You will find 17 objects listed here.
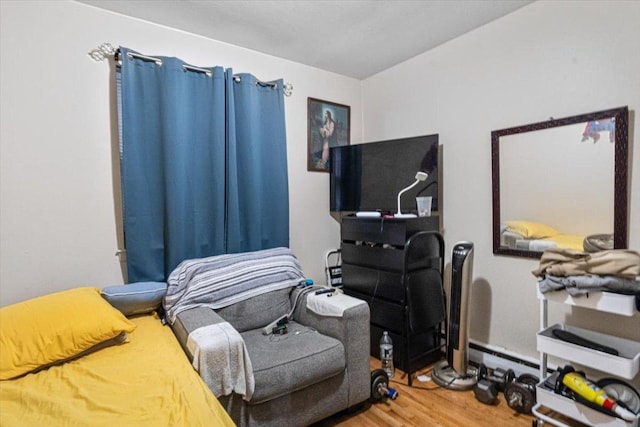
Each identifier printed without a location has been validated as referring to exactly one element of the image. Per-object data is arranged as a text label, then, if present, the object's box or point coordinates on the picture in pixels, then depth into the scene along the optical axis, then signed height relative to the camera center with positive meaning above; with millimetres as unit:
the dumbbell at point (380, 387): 2020 -1165
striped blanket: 2025 -505
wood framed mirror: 1823 +71
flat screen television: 2543 +228
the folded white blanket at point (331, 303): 1949 -629
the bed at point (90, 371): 1117 -704
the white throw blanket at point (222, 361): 1427 -700
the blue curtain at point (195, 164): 2100 +292
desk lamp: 2388 +110
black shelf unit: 2311 -618
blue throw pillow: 1901 -536
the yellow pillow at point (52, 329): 1421 -567
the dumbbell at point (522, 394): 1894 -1166
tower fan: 2211 -863
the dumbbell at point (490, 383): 2010 -1178
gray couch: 1593 -851
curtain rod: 2061 +973
